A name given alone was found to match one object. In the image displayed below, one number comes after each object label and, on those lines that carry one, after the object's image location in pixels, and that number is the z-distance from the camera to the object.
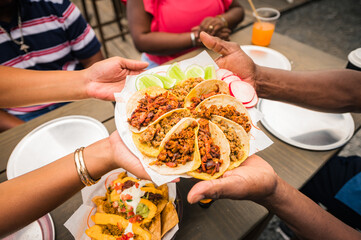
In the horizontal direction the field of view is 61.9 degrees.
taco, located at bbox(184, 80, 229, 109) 0.66
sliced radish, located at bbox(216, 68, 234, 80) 0.71
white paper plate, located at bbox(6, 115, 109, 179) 0.64
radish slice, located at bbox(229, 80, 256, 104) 0.67
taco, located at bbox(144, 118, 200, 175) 0.56
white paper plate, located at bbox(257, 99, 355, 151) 0.68
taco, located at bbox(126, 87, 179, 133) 0.62
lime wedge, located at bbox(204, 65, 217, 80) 0.71
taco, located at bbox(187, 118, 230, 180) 0.56
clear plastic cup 0.89
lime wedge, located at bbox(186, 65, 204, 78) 0.72
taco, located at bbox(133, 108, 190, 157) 0.59
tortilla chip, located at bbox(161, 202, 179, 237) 0.53
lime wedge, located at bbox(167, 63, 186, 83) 0.71
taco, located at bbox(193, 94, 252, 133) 0.63
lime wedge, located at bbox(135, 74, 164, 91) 0.68
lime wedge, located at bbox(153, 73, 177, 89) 0.70
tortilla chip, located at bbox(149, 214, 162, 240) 0.52
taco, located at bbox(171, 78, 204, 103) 0.68
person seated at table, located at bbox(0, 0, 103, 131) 0.74
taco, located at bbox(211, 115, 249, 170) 0.59
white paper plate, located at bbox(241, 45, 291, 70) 0.85
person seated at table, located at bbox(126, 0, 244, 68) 0.88
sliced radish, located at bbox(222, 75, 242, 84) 0.70
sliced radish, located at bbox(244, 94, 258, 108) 0.66
